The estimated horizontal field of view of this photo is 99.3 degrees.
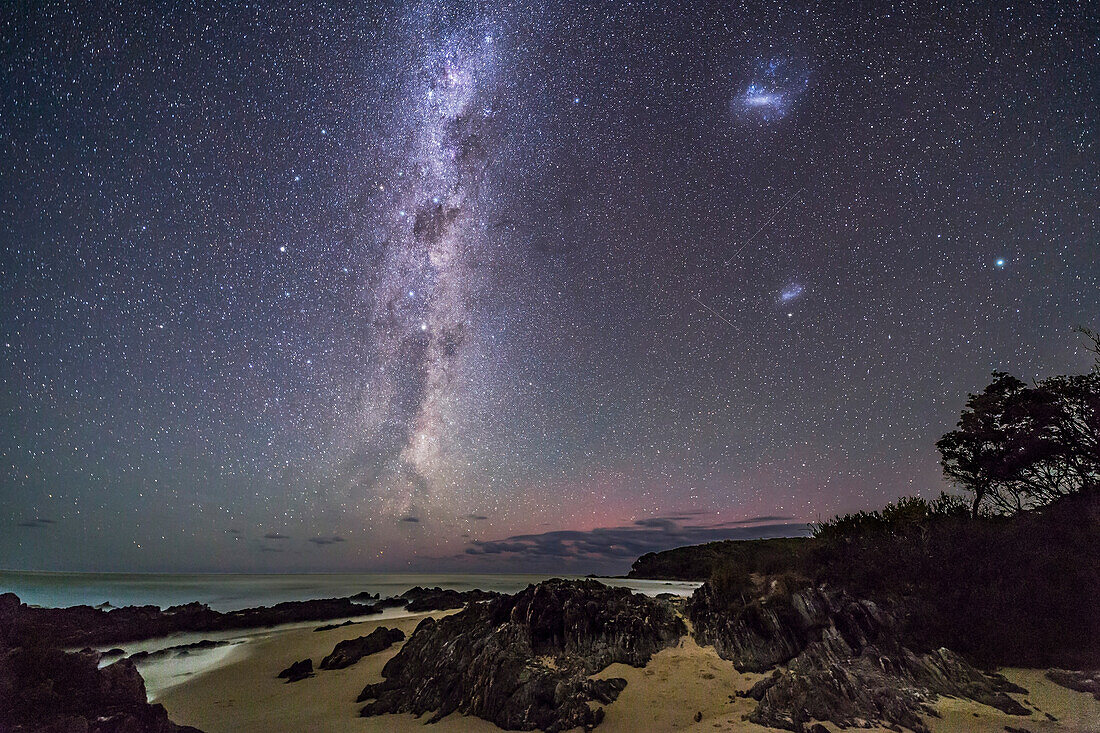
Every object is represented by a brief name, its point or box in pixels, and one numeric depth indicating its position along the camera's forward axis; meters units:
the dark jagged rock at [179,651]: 23.14
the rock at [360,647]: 15.56
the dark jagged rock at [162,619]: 25.20
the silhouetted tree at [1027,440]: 17.61
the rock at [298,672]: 15.32
